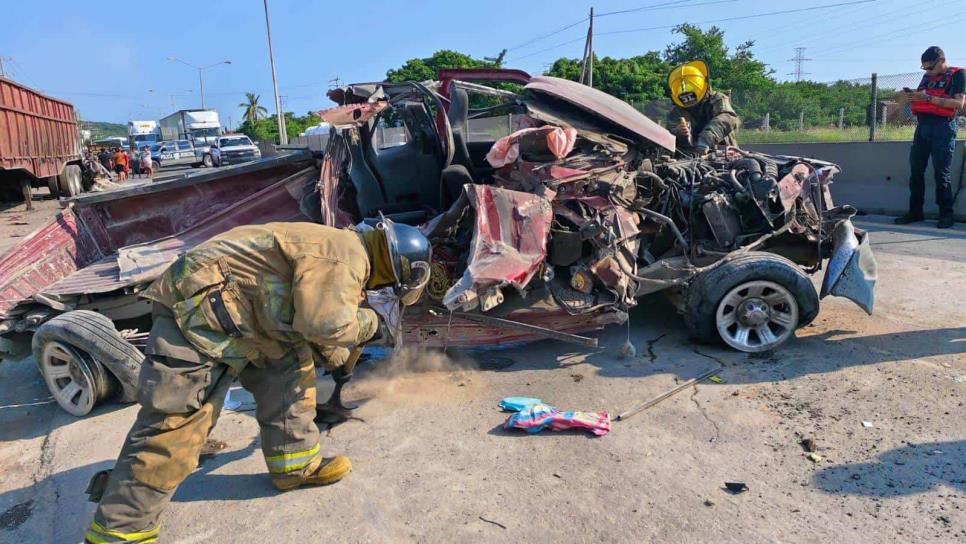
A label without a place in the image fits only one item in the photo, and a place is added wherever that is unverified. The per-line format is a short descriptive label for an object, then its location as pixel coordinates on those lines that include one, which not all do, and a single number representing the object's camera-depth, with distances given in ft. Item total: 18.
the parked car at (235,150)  92.22
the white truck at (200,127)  121.39
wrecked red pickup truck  12.92
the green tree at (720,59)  111.14
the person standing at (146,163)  95.86
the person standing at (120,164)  89.40
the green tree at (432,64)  135.13
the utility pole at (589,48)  51.88
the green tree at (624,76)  93.56
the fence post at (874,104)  33.99
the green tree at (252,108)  274.98
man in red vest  23.73
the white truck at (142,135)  137.30
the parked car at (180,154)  112.47
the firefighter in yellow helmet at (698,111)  20.29
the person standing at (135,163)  101.97
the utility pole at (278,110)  101.28
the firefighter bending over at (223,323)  8.14
